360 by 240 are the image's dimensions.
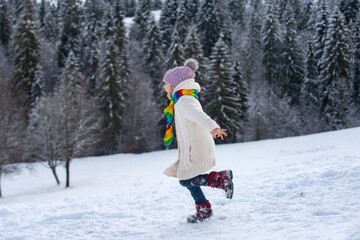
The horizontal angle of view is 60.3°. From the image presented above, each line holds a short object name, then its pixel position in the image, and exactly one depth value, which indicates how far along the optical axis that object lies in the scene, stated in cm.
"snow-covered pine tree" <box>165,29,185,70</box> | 3170
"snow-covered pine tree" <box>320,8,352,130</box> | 3478
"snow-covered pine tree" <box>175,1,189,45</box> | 4171
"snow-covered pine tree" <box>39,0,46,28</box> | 6482
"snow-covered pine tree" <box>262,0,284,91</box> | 4309
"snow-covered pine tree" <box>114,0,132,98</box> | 3866
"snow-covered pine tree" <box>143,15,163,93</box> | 4209
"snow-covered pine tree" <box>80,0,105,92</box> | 4225
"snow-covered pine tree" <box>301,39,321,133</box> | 3822
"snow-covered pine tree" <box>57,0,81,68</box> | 4875
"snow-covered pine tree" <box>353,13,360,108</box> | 3956
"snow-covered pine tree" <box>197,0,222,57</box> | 4841
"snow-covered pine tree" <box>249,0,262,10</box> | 7094
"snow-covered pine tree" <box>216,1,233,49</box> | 4936
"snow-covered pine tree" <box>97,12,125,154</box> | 3528
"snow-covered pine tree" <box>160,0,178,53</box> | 4912
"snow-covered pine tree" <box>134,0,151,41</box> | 5147
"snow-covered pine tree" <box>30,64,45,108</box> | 3988
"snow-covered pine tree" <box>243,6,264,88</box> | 4716
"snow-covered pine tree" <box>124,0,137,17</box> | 9140
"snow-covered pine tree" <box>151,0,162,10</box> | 9665
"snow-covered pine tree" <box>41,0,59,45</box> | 5894
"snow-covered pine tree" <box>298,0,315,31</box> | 5550
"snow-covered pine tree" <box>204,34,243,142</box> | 3053
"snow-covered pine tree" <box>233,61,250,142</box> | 3341
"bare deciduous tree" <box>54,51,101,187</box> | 2384
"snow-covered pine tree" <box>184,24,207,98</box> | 3186
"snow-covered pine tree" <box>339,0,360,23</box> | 4794
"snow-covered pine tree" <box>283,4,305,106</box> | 4156
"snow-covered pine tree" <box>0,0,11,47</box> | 5340
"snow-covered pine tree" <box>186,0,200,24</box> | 5766
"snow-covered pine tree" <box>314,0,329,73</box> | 4028
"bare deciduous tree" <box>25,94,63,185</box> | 2361
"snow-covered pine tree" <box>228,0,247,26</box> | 6461
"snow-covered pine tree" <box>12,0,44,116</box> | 4012
